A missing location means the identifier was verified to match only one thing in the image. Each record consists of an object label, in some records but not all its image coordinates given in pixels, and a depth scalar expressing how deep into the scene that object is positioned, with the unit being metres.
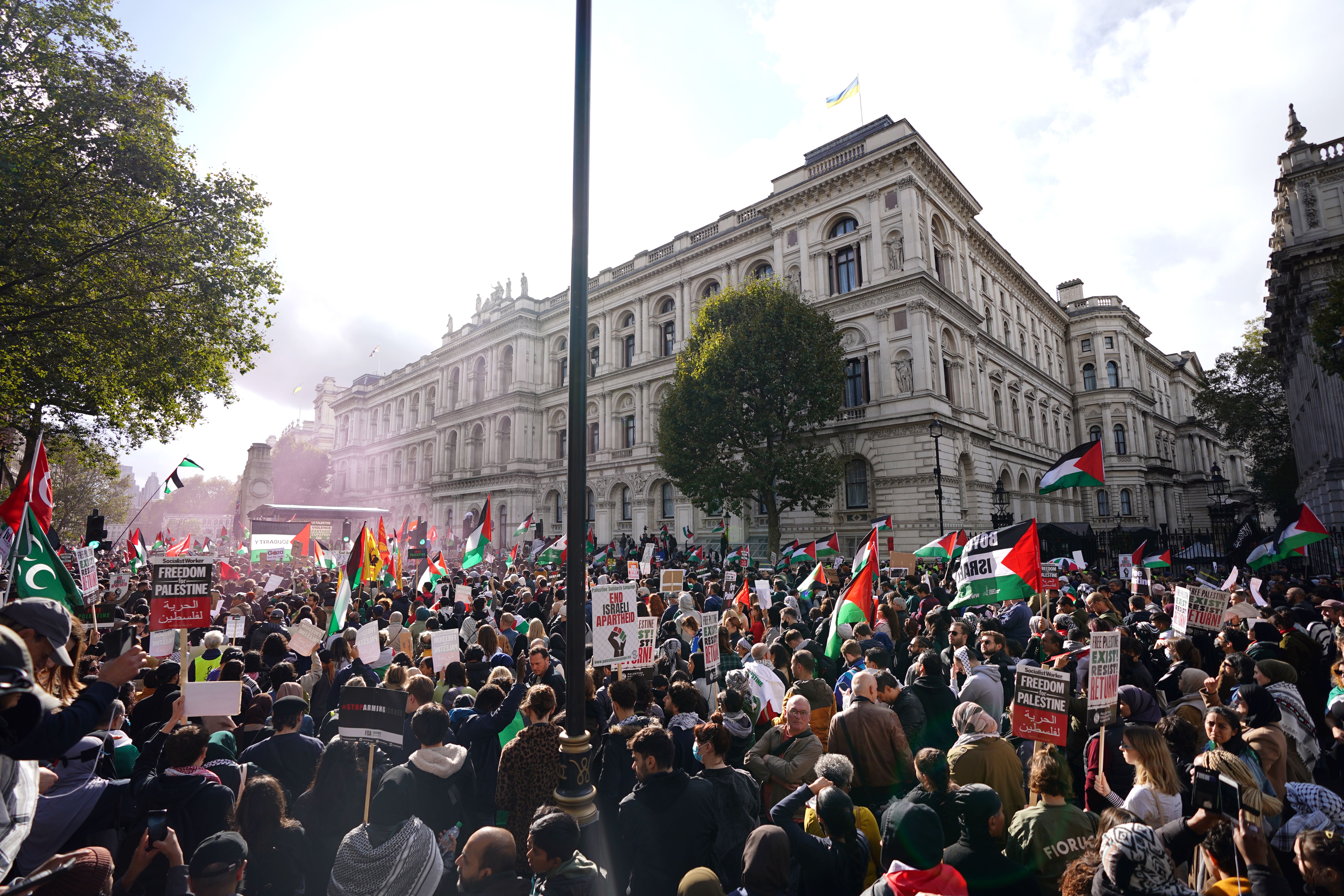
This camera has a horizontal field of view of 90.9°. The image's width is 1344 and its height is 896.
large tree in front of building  27.59
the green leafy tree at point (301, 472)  84.12
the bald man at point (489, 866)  2.99
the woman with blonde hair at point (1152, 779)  3.82
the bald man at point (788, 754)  4.83
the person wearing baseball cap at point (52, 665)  2.45
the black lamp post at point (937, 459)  23.19
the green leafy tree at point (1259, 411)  42.50
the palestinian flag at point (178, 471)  19.67
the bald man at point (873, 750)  4.93
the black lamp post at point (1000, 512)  29.80
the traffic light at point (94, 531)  15.77
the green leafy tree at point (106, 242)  12.55
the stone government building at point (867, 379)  29.78
